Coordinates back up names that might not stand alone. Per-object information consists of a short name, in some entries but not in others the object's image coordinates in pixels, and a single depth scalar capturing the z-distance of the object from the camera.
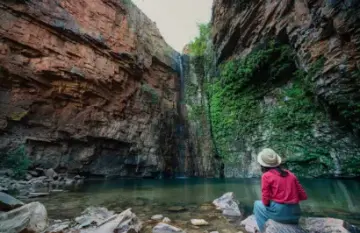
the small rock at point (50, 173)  8.40
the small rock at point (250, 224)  2.84
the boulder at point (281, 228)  2.07
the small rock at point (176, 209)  4.12
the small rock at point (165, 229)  2.75
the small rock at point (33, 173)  8.37
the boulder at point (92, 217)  2.97
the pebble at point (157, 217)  3.47
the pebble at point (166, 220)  3.29
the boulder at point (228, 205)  3.73
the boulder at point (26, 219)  2.10
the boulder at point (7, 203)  2.62
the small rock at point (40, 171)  8.74
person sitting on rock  2.15
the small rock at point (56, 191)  6.07
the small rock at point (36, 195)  5.06
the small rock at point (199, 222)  3.20
